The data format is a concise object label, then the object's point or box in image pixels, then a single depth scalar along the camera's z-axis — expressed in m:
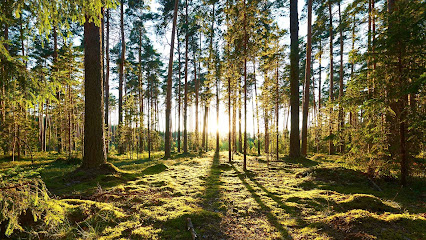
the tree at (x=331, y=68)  16.62
